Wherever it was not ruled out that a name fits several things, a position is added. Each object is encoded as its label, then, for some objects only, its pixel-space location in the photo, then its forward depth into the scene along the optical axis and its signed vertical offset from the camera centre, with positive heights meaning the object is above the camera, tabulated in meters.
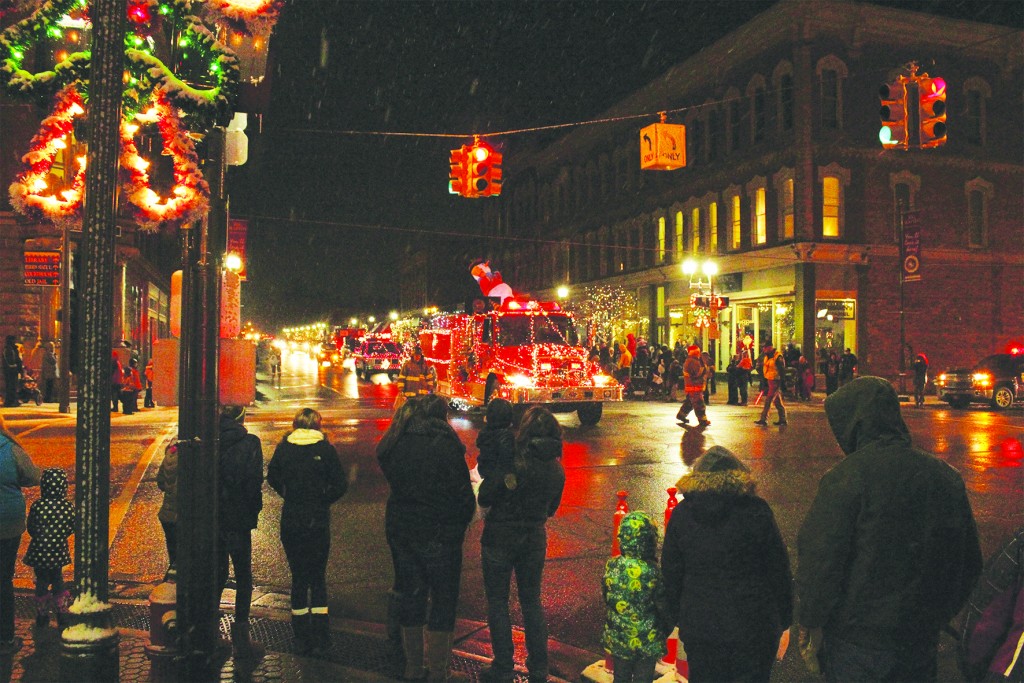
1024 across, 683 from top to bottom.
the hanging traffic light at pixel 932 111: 14.04 +3.98
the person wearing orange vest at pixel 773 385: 19.48 -0.54
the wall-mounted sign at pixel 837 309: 33.97 +1.97
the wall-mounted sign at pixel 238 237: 16.26 +2.37
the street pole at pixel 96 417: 4.34 -0.28
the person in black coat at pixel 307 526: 5.80 -1.08
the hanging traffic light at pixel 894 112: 14.23 +3.99
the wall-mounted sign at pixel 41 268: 24.69 +2.57
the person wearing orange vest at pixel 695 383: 18.72 -0.48
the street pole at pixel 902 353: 28.67 +0.24
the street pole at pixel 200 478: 5.14 -0.69
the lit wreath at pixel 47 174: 5.61 +1.22
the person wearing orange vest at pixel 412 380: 18.48 -0.42
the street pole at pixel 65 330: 22.72 +0.79
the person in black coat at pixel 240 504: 5.79 -0.95
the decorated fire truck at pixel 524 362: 18.70 -0.04
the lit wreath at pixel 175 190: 5.27 +1.04
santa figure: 28.22 +2.71
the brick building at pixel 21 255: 26.98 +3.17
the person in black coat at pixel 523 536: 5.14 -1.03
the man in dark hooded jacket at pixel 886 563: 3.28 -0.75
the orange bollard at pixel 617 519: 5.30 -0.96
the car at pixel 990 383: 25.61 -0.67
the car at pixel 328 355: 59.72 +0.36
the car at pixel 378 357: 43.84 +0.17
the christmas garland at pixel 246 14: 5.39 +2.12
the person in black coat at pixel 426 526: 5.24 -0.99
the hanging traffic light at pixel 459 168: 18.72 +4.07
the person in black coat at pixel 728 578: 3.57 -0.89
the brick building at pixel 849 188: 34.50 +7.05
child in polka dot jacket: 6.24 -1.28
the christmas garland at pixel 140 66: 5.24 +1.81
